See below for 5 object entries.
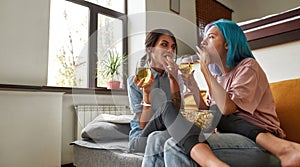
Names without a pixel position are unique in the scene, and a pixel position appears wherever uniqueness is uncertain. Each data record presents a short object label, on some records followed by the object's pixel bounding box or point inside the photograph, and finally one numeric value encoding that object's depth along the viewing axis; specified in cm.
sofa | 121
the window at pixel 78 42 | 247
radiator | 229
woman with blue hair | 87
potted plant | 257
